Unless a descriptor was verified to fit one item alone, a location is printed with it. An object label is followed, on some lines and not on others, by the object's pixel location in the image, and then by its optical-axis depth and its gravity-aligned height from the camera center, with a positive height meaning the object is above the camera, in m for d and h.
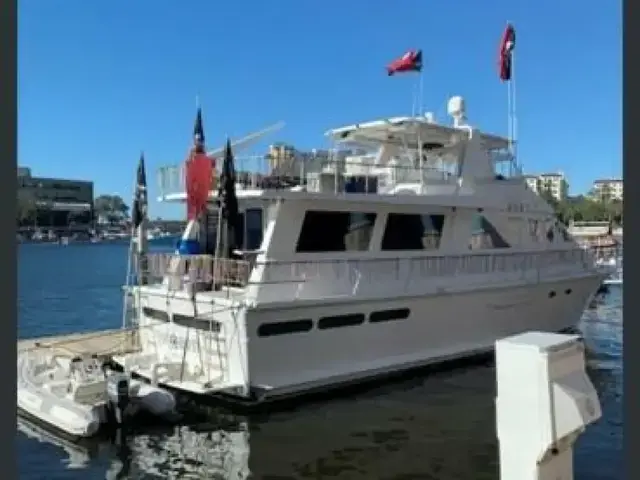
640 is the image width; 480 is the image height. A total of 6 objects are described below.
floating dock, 11.86 -1.98
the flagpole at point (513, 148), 14.62 +2.19
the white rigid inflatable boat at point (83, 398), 8.20 -2.14
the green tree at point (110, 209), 121.26 +6.73
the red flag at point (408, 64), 13.18 +3.73
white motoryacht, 9.28 -0.54
